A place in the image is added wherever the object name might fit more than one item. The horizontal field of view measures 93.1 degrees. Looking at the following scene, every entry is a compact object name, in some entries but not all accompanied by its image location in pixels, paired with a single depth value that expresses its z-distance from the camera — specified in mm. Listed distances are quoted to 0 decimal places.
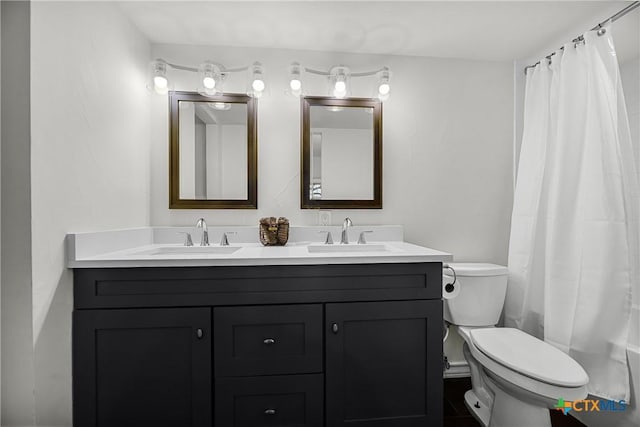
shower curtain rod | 1376
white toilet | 1187
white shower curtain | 1377
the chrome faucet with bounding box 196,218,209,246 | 1739
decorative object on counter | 1738
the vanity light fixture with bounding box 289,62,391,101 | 1780
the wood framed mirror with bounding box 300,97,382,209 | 1894
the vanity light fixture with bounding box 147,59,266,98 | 1714
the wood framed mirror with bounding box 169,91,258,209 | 1830
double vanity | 1221
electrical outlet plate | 1892
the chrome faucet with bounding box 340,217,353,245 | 1821
